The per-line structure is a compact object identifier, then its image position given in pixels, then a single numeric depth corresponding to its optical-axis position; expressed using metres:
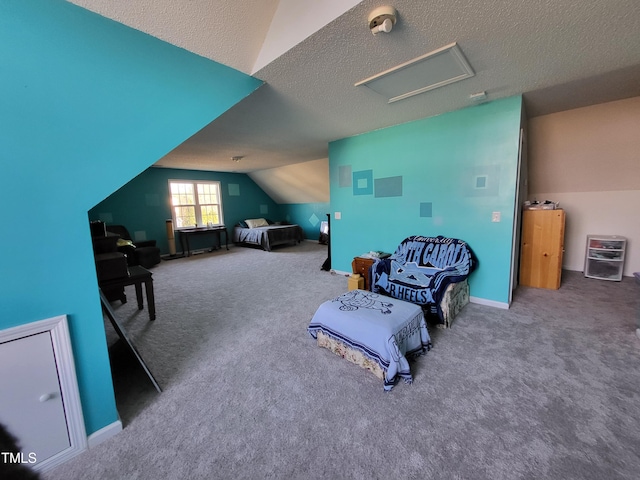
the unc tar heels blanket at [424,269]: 2.55
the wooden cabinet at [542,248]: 3.25
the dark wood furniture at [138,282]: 2.29
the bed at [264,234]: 6.89
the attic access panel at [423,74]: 1.84
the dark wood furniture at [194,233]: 6.55
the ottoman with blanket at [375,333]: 1.76
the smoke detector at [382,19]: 1.40
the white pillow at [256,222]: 7.62
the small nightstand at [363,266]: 3.44
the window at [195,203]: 6.75
